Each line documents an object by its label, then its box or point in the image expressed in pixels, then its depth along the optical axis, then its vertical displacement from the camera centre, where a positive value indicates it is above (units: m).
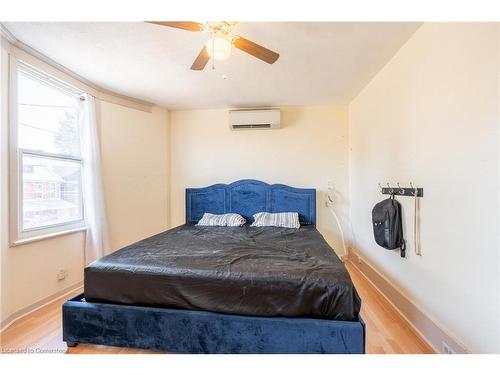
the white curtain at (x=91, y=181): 2.75 +0.07
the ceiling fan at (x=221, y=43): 1.48 +1.03
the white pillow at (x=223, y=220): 3.23 -0.50
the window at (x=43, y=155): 2.06 +0.32
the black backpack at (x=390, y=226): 2.04 -0.37
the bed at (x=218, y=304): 1.41 -0.79
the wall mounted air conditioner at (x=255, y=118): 3.51 +1.06
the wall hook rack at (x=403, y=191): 1.81 -0.04
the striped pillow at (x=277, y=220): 3.12 -0.48
